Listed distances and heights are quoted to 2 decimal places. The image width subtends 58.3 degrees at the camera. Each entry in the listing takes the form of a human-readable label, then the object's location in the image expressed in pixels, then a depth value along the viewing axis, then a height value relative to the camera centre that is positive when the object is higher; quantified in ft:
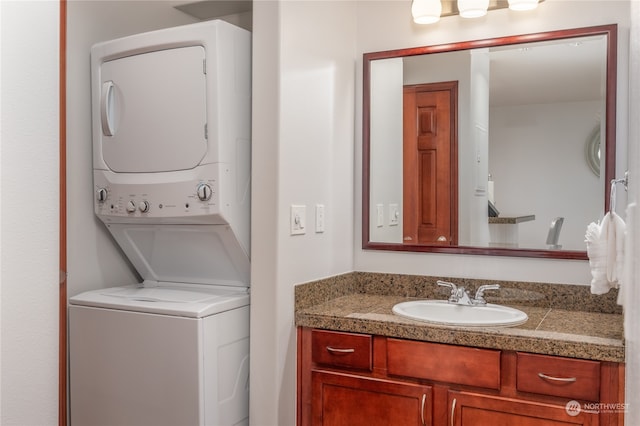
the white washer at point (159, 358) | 6.72 -1.95
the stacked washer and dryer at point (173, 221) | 6.87 -0.27
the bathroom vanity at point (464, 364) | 5.82 -1.80
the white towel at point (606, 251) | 5.92 -0.52
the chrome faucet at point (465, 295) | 7.54 -1.26
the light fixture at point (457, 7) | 7.64 +2.69
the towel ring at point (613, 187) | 6.13 +0.16
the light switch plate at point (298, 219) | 7.28 -0.24
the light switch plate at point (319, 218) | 7.88 -0.24
